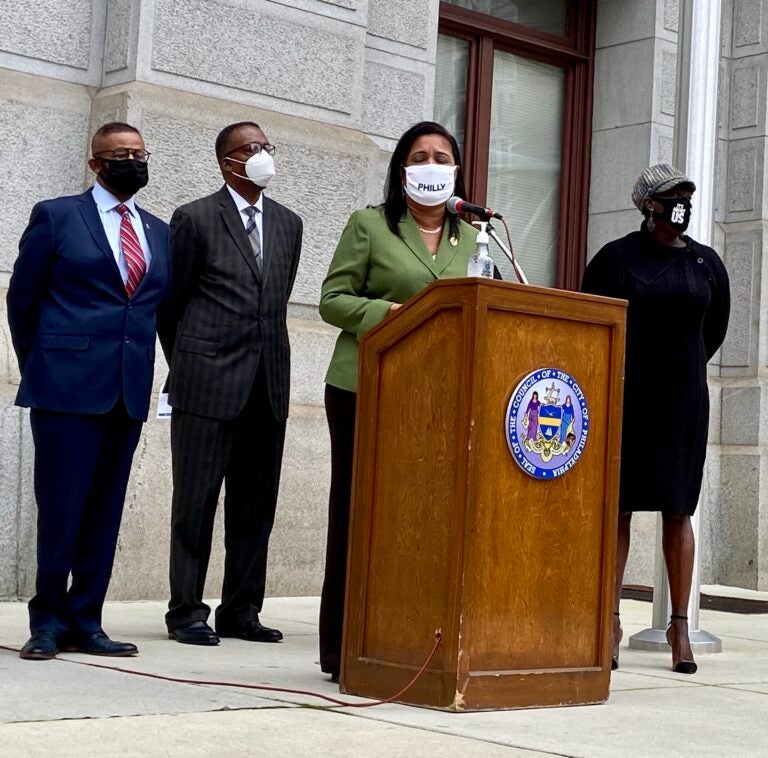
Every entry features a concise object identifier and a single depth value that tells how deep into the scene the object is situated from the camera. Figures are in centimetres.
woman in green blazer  538
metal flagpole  725
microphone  485
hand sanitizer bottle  495
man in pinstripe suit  652
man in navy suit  567
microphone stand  484
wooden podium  468
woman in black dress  632
